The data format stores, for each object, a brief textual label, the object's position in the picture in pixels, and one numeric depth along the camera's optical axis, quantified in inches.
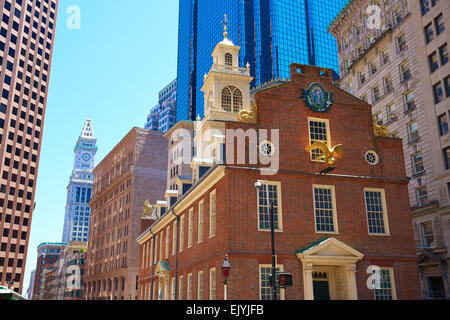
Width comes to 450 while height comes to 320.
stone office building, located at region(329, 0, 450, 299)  1575.5
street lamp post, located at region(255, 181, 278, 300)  737.6
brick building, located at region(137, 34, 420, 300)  954.7
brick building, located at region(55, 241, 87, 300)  4896.7
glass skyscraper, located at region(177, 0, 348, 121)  4992.6
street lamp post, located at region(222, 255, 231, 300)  805.4
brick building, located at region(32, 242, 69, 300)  7431.1
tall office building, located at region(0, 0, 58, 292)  3619.6
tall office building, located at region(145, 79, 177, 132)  7802.7
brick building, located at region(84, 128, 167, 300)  3464.6
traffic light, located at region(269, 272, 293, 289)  730.2
